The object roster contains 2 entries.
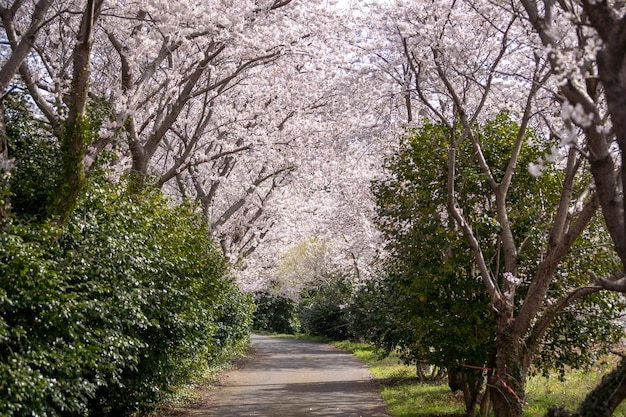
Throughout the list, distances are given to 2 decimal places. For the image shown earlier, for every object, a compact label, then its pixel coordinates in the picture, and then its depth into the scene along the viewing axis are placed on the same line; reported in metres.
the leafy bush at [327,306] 32.37
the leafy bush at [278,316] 47.19
